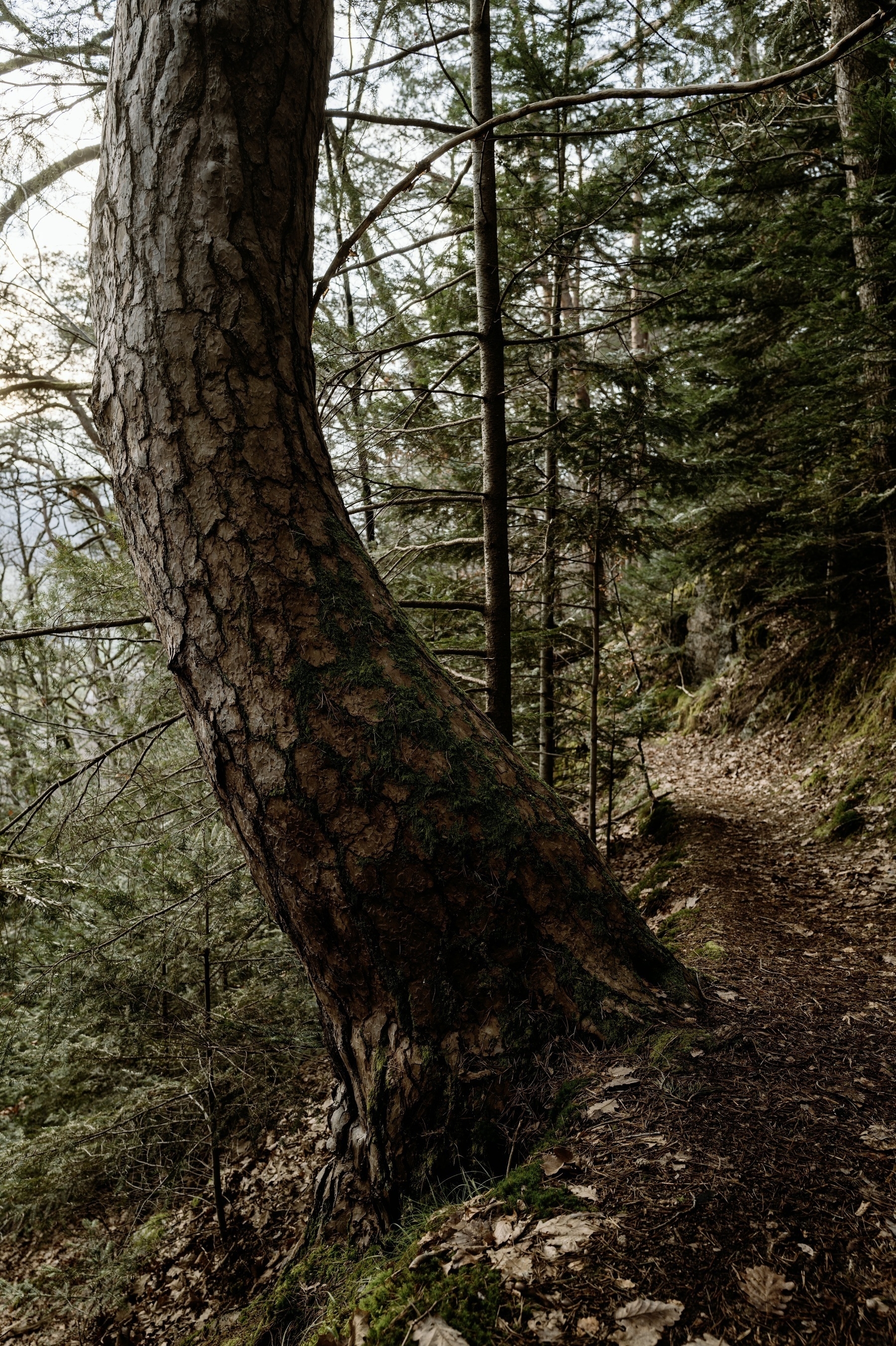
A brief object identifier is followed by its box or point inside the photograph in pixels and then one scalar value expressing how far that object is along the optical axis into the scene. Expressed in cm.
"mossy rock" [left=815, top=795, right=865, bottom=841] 646
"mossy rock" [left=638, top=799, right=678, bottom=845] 798
